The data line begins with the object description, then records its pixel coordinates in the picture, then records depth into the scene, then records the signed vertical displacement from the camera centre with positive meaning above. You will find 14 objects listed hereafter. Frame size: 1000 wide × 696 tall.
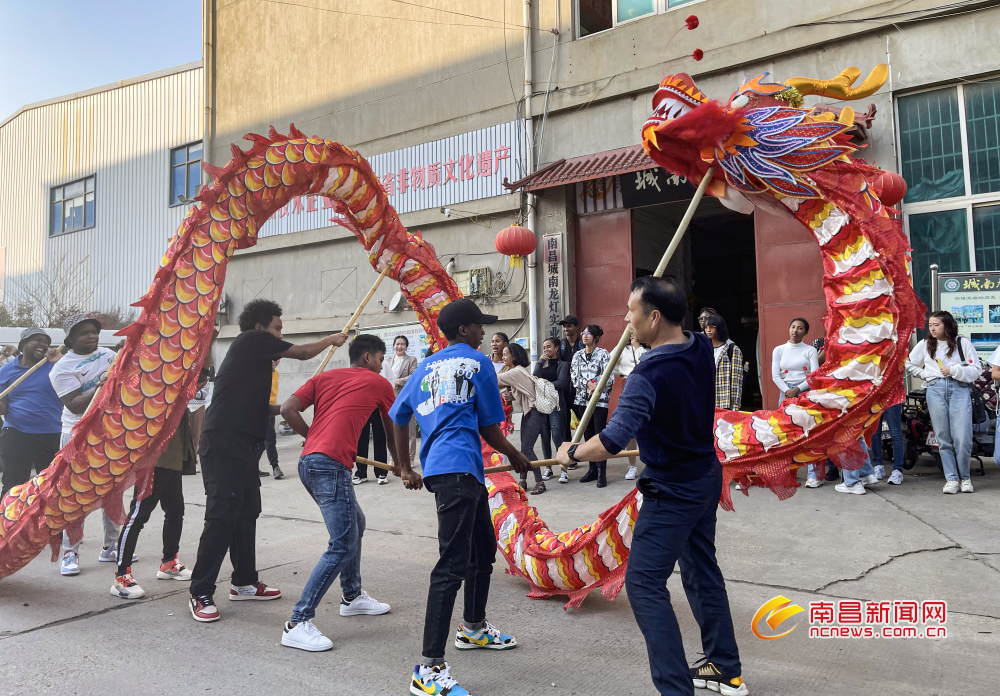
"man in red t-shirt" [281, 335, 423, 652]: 3.48 -0.28
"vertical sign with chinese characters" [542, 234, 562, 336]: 10.14 +1.69
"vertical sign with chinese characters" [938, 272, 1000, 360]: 7.05 +0.86
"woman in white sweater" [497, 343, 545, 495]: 6.36 +0.06
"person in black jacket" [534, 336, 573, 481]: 7.74 +0.16
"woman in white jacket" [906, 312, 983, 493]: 6.17 +0.03
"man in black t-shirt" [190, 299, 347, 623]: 3.93 -0.25
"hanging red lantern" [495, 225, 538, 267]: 9.66 +2.15
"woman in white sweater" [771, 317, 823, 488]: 6.67 +0.28
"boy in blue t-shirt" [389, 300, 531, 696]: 2.96 -0.29
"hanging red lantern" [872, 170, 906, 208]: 6.98 +2.02
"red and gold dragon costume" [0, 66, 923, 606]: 3.53 +0.40
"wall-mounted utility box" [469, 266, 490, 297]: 10.75 +1.80
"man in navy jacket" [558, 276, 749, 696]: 2.60 -0.28
